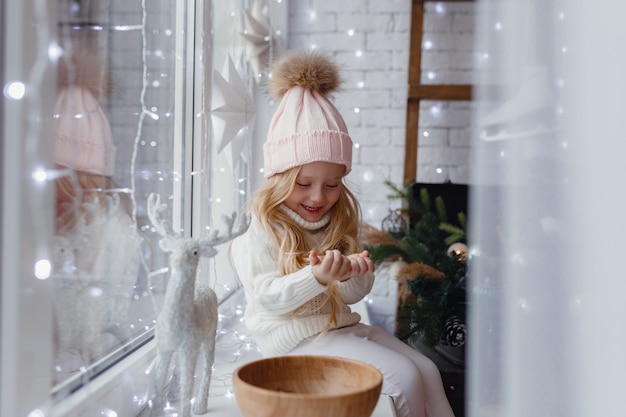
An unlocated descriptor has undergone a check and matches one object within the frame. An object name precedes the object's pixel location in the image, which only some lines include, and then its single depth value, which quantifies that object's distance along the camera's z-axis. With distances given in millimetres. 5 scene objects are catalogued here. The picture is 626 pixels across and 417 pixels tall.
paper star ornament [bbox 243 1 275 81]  2076
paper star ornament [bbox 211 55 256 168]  1461
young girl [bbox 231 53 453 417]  1096
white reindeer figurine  735
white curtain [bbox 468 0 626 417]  475
